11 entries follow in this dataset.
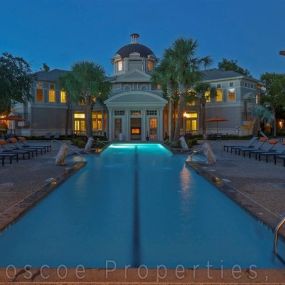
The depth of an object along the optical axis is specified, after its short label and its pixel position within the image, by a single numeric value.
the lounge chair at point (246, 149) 21.59
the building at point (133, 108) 40.91
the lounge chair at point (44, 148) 24.45
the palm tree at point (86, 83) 35.66
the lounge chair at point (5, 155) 16.56
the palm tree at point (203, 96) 44.17
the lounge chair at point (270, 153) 17.45
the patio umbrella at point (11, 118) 37.55
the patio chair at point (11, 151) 18.40
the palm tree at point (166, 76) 32.25
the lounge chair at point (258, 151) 19.40
